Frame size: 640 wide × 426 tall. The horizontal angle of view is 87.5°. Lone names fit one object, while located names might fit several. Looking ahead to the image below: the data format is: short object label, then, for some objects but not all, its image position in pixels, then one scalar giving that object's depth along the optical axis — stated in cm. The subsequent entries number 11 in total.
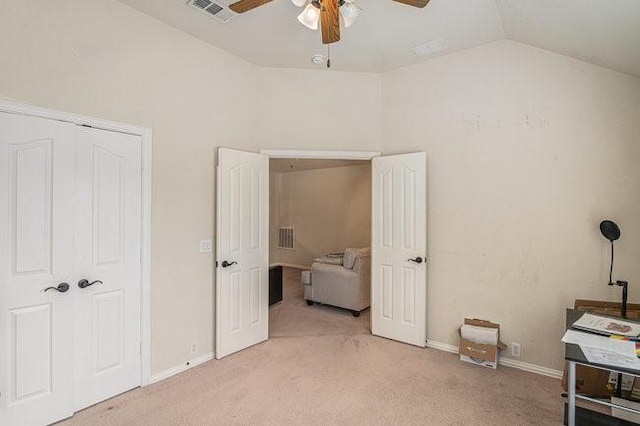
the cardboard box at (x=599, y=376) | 250
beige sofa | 467
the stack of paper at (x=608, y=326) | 191
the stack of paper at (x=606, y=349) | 155
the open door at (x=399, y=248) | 362
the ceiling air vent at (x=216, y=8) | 264
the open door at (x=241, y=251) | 336
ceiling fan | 205
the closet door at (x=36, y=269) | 214
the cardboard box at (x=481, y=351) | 310
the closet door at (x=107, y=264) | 247
